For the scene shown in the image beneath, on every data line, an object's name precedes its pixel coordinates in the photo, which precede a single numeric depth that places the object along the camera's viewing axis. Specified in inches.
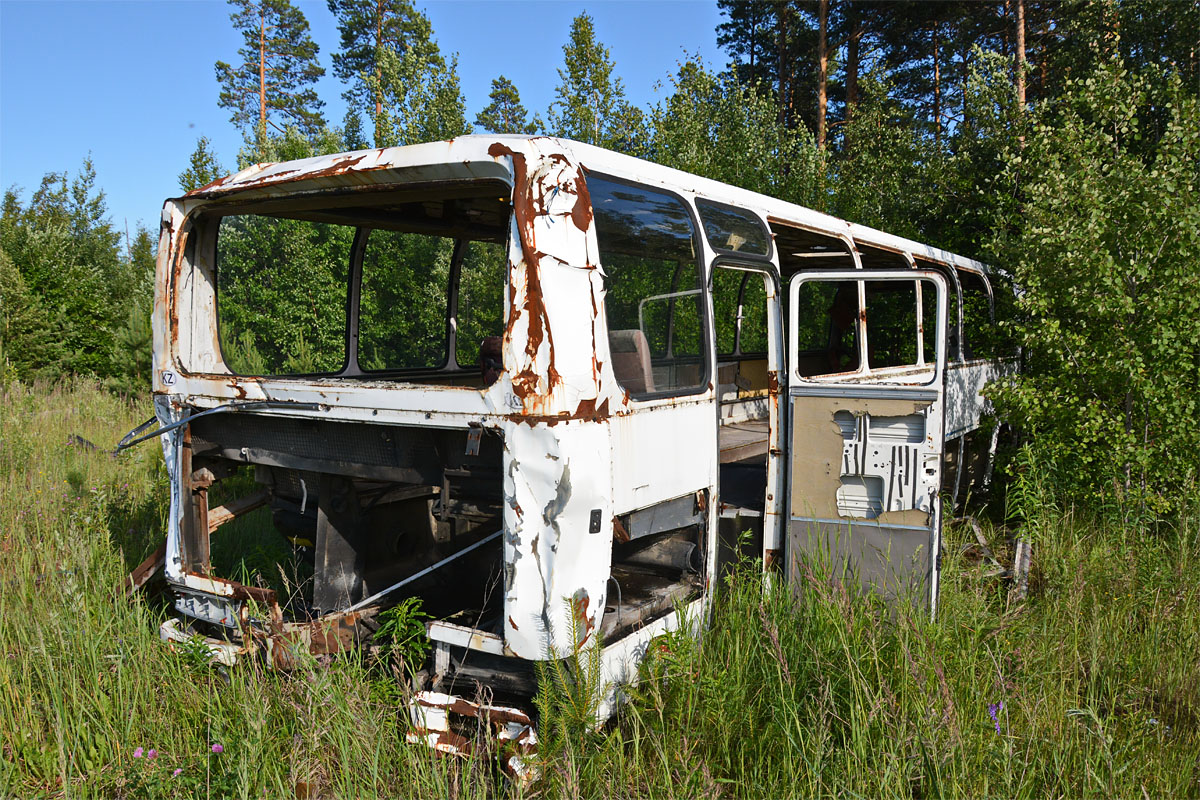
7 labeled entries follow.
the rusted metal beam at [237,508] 161.8
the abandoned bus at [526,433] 114.8
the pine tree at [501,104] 1268.5
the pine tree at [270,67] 1097.4
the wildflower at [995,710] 119.8
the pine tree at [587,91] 588.1
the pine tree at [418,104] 610.9
